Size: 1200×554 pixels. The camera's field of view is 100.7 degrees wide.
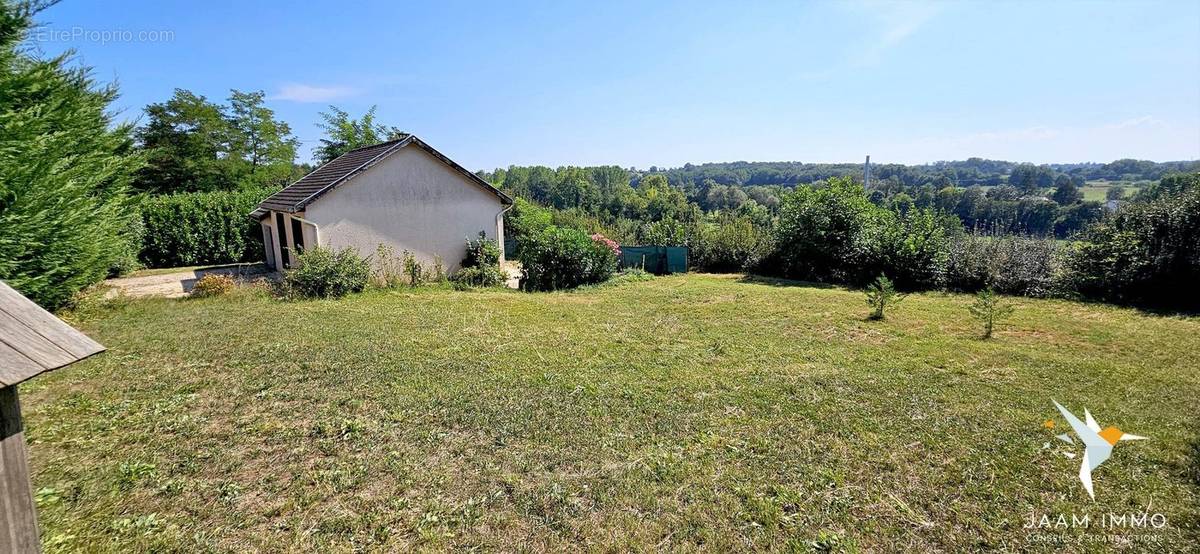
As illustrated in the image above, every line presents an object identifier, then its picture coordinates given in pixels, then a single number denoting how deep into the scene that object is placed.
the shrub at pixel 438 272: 14.47
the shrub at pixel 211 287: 11.26
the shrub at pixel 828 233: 15.68
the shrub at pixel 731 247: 18.67
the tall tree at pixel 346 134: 28.78
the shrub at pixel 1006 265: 12.81
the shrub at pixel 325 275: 11.45
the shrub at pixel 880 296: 9.66
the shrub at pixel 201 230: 17.69
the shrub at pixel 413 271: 14.12
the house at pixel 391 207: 13.10
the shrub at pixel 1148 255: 11.05
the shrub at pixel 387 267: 13.56
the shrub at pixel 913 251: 14.12
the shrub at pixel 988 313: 8.50
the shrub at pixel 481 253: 15.07
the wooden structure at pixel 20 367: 1.18
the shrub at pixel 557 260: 14.42
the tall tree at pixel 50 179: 7.38
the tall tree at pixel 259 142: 31.44
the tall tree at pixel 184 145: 26.52
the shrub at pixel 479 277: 14.41
